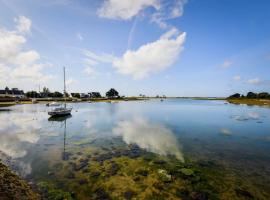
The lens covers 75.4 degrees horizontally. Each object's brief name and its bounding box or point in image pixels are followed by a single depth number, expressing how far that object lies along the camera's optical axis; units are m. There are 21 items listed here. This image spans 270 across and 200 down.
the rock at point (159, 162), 14.74
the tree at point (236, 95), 179.40
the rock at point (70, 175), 11.96
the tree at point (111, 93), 195.50
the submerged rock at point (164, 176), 11.67
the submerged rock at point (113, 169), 12.75
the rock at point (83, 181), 11.14
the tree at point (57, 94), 150.24
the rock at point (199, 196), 9.78
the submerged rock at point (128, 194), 9.73
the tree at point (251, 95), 147.94
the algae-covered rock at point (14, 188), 8.55
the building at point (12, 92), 159.25
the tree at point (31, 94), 140.25
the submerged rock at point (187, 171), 12.63
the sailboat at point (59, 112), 43.80
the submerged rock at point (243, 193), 10.06
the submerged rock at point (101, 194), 9.62
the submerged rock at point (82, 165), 13.56
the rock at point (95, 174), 12.31
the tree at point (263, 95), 130.51
